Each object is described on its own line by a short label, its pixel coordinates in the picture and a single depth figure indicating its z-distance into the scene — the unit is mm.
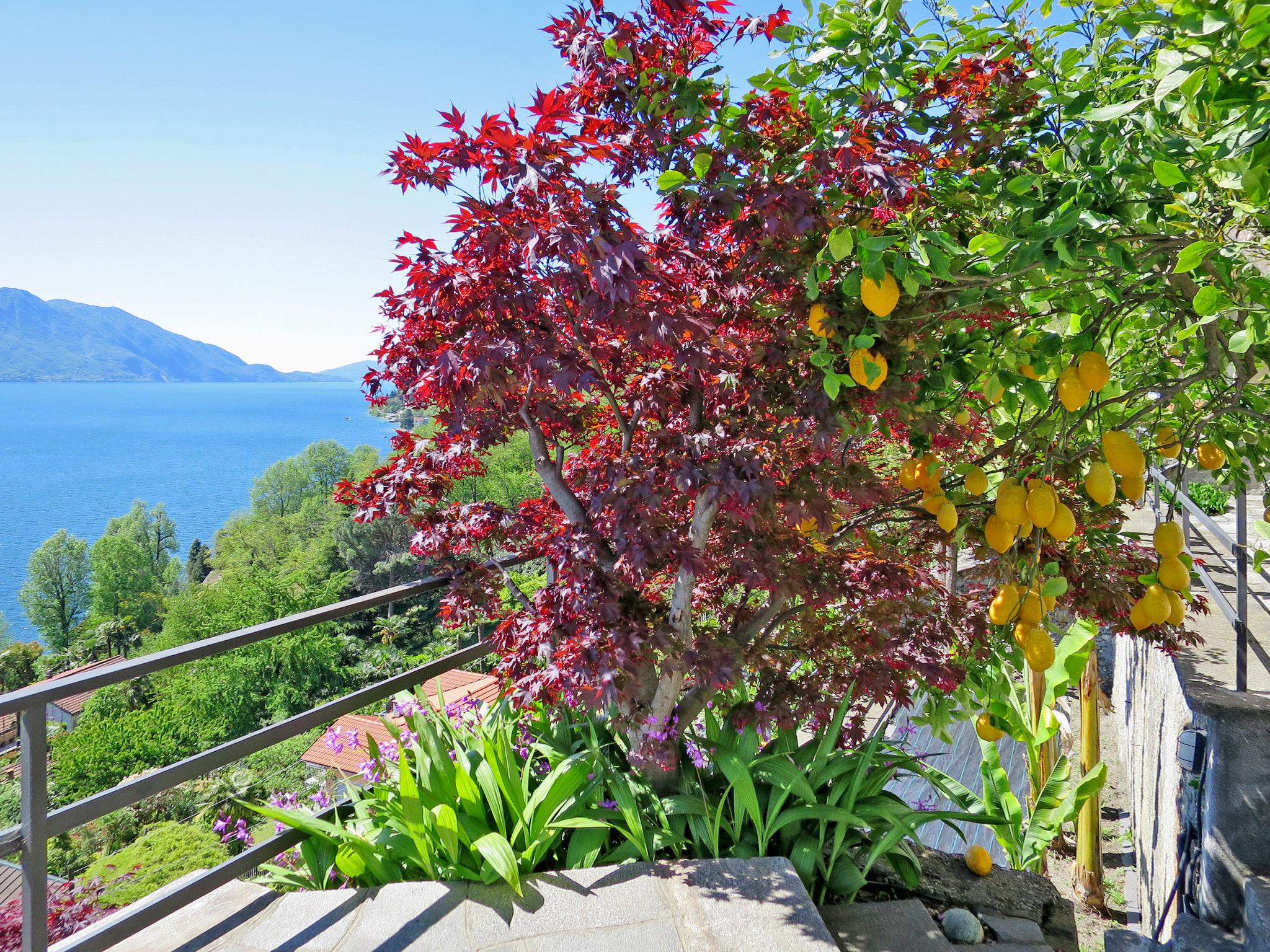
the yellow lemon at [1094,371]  1495
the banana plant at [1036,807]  2863
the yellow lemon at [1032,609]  1676
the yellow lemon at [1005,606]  1712
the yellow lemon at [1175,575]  1714
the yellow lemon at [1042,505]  1527
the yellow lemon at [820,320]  1759
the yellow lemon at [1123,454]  1507
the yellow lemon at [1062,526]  1533
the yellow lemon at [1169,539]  1711
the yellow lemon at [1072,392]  1503
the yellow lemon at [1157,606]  1721
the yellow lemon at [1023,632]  1719
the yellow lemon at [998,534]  1641
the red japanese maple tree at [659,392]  1848
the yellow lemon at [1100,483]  1535
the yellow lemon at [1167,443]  1777
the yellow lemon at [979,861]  2512
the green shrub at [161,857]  17875
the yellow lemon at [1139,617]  1729
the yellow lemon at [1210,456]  2018
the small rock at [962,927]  2184
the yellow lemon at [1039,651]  1704
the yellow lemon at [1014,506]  1566
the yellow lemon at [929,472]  1959
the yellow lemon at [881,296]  1486
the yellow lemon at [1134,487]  1650
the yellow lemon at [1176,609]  1768
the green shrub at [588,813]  2170
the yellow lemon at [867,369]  1626
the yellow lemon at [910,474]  1969
